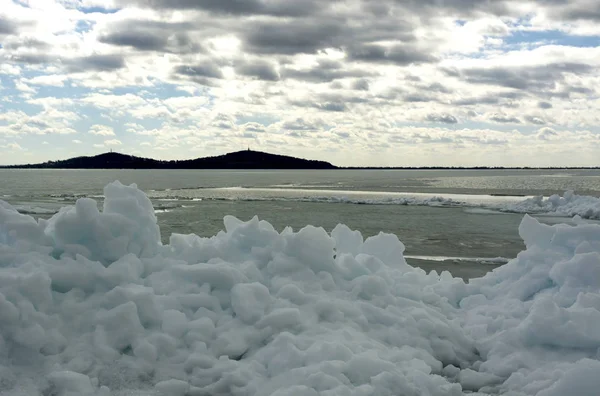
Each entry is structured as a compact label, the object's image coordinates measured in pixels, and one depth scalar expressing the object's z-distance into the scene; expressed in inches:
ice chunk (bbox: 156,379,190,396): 197.0
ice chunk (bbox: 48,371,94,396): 187.0
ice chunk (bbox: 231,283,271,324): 239.9
